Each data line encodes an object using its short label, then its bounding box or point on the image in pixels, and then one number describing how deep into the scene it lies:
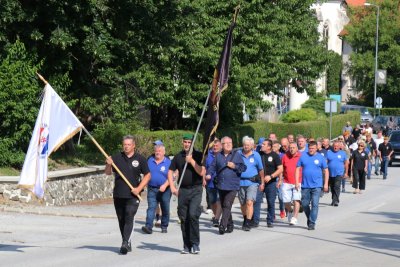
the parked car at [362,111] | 75.63
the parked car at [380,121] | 64.98
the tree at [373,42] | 87.38
